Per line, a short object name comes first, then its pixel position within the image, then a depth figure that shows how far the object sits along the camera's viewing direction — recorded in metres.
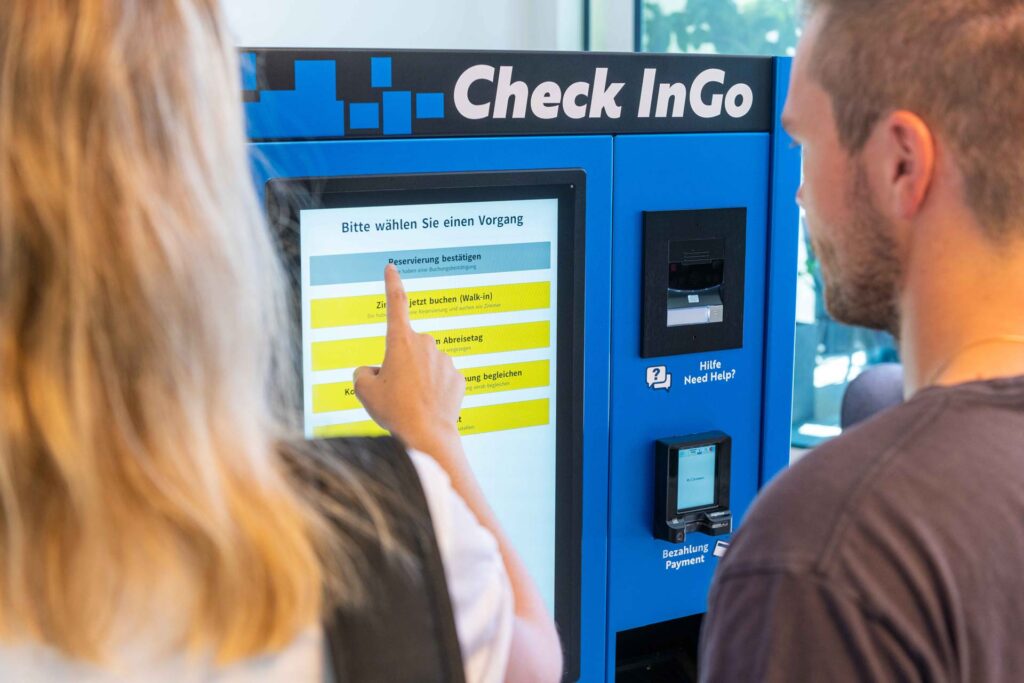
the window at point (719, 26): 3.75
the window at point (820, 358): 3.78
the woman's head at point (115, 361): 0.75
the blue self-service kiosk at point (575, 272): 1.57
